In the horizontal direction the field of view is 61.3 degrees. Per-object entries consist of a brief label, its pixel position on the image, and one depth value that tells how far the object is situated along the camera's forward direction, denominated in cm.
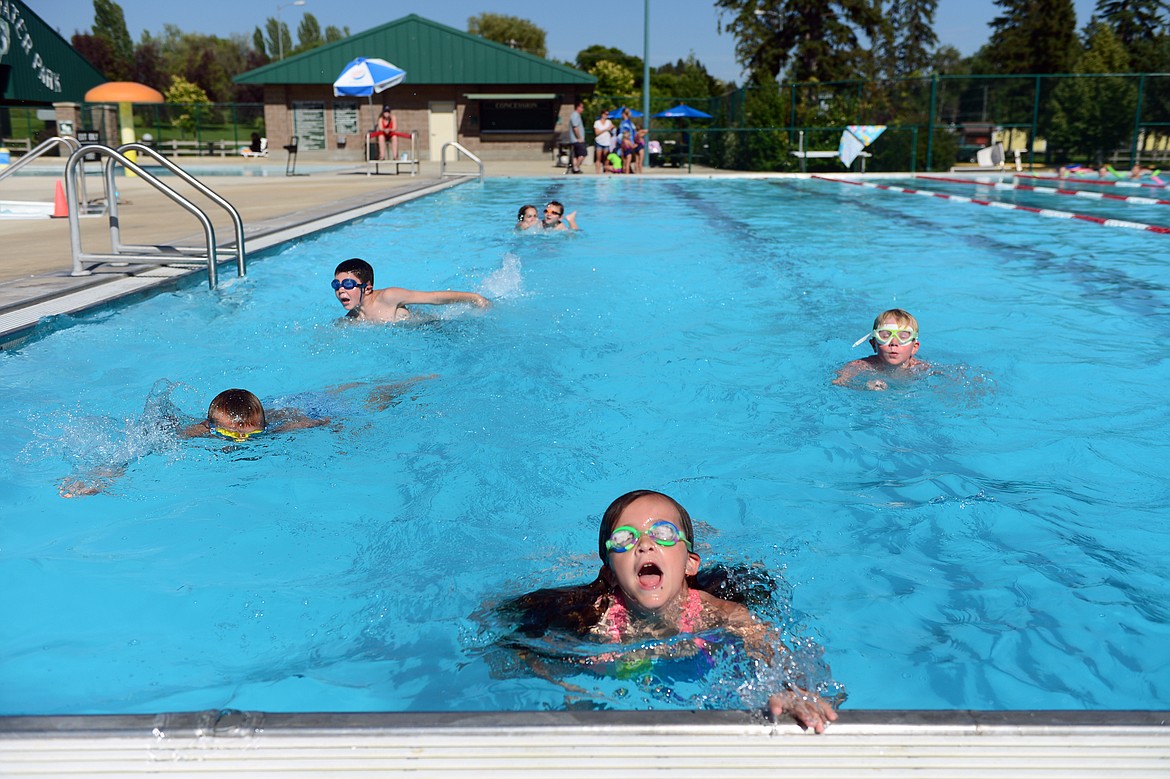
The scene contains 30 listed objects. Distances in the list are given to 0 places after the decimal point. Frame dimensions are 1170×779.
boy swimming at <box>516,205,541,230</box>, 1253
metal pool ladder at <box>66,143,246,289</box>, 751
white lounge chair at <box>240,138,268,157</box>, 3531
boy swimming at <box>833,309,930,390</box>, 550
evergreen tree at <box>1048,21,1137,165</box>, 2616
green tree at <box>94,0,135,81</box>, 9019
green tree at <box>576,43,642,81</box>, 8411
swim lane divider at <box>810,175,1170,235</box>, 1286
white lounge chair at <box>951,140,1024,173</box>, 2628
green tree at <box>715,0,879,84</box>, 4234
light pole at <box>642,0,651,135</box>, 2764
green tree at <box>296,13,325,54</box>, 13256
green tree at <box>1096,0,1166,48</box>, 5626
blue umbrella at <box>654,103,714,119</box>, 3500
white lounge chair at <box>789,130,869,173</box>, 2551
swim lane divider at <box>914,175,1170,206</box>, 1767
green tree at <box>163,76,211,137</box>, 5453
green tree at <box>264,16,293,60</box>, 9861
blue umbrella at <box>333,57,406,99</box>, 2469
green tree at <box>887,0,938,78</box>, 5594
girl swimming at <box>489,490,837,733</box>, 254
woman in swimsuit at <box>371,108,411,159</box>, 2633
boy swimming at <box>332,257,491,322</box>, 664
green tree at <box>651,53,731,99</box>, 4531
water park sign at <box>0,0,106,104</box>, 3086
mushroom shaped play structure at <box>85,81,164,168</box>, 2609
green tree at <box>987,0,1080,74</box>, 5134
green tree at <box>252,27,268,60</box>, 10831
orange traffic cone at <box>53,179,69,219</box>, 1317
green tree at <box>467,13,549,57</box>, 9188
